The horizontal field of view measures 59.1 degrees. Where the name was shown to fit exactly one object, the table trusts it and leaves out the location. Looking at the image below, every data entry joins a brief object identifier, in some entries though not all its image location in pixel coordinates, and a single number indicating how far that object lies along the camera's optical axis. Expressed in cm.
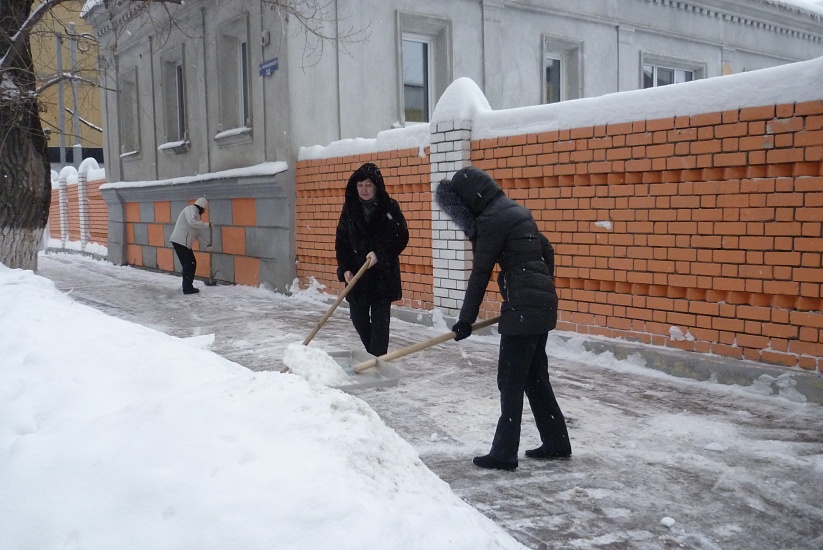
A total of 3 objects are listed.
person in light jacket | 1138
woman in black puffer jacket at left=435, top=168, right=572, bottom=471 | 373
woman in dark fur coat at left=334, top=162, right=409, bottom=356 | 550
